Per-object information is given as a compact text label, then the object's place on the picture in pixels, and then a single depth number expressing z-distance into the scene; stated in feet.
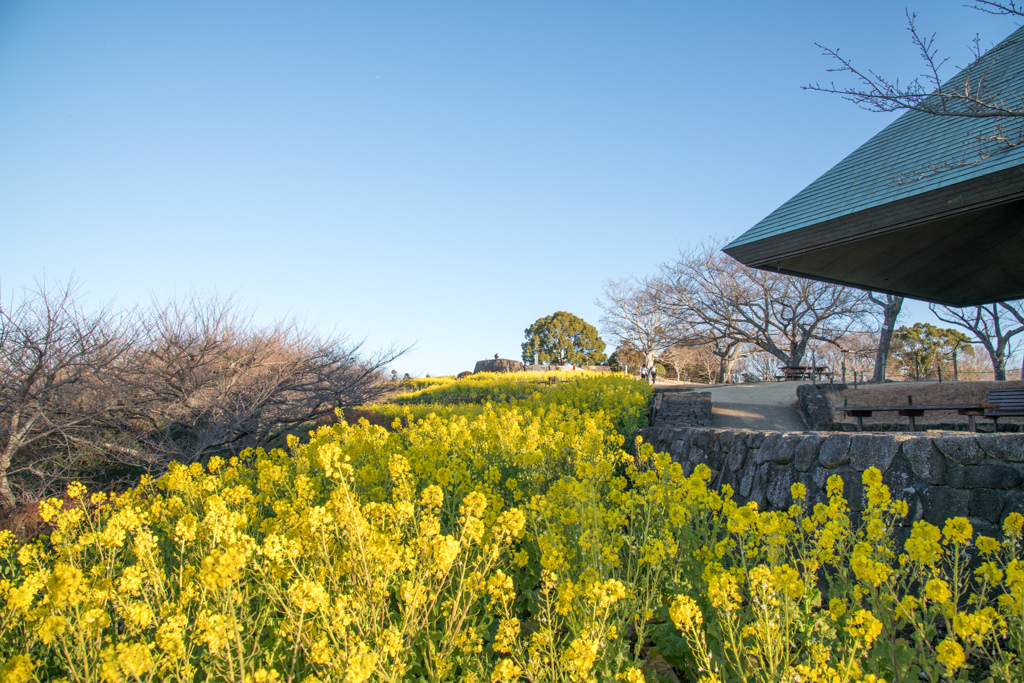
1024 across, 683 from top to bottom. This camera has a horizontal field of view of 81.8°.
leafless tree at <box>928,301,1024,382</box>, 80.84
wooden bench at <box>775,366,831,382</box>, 73.67
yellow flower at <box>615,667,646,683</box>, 6.33
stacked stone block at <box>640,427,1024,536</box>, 12.93
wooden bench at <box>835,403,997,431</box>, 25.17
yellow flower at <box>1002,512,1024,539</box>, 8.48
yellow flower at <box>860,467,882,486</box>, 9.60
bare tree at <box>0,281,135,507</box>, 20.08
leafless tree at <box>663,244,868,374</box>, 81.46
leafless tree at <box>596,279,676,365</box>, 119.75
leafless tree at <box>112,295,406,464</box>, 24.75
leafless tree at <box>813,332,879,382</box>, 96.22
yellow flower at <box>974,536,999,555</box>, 7.96
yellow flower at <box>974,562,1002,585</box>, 7.36
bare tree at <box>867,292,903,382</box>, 61.93
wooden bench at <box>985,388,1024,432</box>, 24.06
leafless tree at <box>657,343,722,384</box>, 135.85
